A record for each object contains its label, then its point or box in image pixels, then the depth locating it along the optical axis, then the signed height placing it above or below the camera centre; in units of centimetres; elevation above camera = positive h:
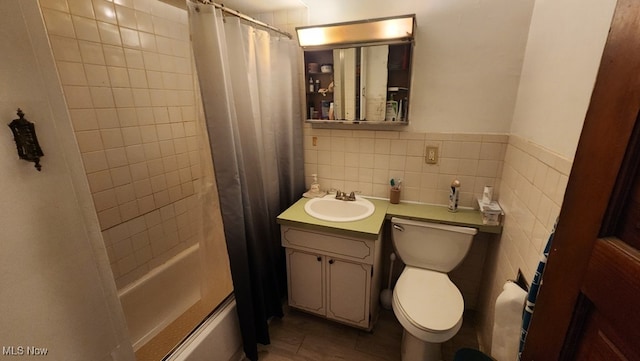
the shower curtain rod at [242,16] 111 +47
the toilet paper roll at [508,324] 93 -77
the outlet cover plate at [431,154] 168 -30
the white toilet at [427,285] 126 -101
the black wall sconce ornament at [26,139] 56 -6
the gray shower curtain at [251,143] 116 -18
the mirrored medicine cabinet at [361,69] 155 +25
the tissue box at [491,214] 148 -60
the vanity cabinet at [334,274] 154 -102
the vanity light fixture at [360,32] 147 +45
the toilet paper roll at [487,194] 155 -51
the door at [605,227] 37 -19
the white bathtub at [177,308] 135 -120
